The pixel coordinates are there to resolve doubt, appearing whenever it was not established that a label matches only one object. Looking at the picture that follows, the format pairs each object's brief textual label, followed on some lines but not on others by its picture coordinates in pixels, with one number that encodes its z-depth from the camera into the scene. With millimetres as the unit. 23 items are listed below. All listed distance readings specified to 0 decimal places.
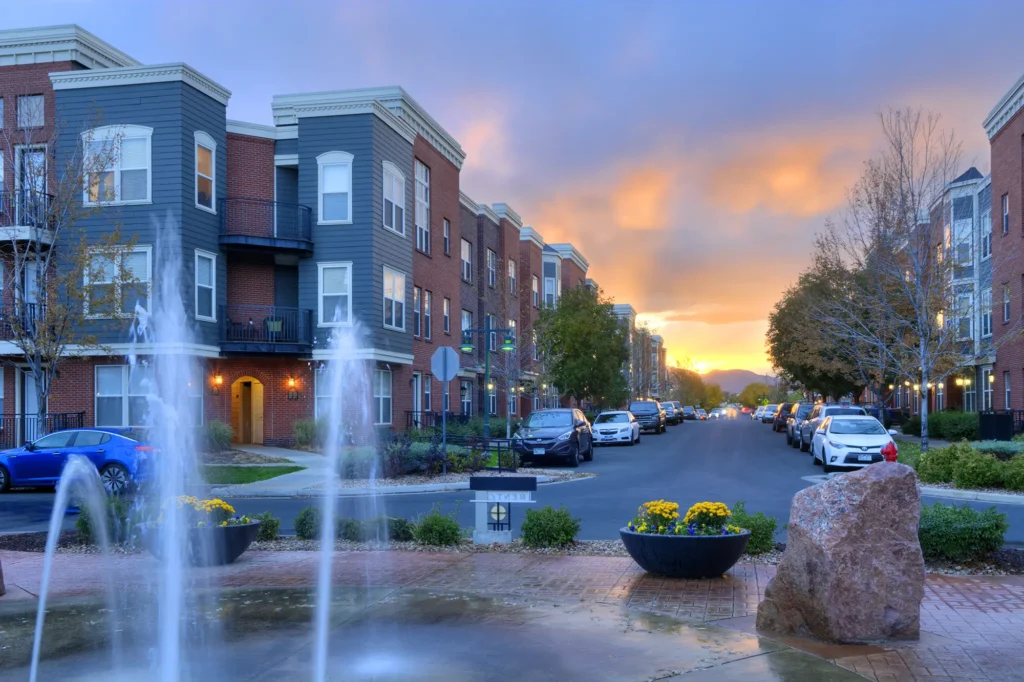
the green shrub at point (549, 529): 11219
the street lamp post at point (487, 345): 26625
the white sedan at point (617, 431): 38531
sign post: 21594
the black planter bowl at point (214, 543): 10422
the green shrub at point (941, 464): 19438
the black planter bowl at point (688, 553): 9148
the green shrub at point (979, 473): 18422
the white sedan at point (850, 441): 23312
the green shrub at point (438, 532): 11570
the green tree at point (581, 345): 46594
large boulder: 6941
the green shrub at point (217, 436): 26422
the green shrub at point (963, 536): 9750
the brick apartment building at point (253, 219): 26703
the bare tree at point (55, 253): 21047
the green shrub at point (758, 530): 10445
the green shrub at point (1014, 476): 17828
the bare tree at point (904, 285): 24281
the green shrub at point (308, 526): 12125
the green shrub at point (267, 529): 12086
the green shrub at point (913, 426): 38969
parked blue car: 19578
